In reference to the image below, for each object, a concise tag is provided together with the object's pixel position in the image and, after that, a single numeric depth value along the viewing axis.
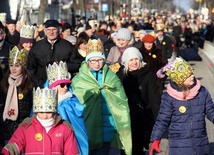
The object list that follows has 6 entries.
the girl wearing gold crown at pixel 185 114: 8.08
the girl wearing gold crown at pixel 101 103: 9.15
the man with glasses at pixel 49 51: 11.23
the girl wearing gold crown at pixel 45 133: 6.88
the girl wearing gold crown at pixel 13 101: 8.57
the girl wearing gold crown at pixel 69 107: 7.81
